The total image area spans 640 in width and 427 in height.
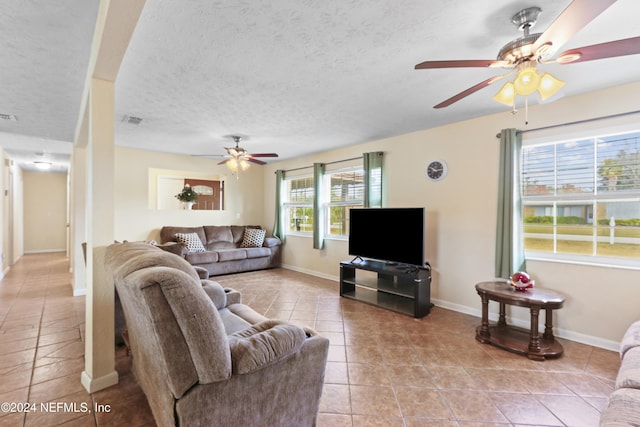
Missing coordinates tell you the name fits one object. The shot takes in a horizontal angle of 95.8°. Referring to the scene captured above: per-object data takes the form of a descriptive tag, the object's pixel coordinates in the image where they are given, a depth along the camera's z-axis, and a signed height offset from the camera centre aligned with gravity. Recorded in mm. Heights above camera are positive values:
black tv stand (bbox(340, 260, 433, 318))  3514 -1037
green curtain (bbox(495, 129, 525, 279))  3158 +5
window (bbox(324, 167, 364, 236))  5025 +241
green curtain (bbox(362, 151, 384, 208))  4508 +488
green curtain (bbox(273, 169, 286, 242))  6453 -7
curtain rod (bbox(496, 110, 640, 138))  2631 +900
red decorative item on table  2762 -684
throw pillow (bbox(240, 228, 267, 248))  6219 -645
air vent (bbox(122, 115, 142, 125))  3527 +1094
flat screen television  3613 -333
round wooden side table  2533 -1107
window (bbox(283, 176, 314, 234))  6098 +86
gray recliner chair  1165 -685
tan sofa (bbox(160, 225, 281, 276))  5377 -844
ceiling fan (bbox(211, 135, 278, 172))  4395 +802
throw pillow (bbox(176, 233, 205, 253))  5438 -637
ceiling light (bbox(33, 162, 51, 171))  6569 +965
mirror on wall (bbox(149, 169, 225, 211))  6531 +452
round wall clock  3844 +553
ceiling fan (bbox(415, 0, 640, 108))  1237 +829
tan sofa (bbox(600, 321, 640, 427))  1171 -841
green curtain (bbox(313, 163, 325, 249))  5426 +22
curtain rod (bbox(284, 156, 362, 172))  5008 +870
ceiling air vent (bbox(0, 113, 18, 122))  3445 +1076
